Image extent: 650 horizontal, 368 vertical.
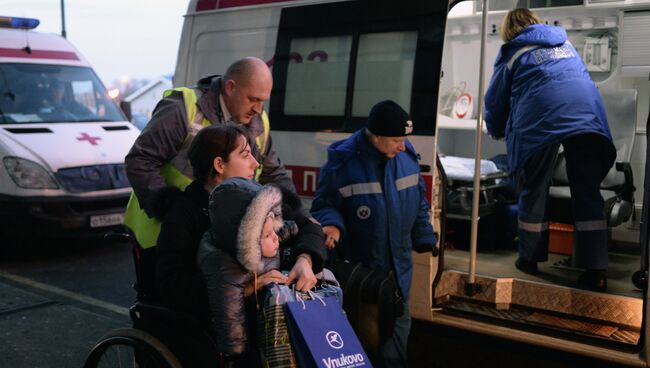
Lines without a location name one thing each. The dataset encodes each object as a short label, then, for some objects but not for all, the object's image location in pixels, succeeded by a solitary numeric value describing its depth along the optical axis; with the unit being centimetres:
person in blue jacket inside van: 439
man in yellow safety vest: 316
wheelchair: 278
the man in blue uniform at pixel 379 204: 372
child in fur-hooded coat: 257
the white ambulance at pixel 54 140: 722
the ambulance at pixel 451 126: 406
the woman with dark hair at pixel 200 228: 270
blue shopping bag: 247
